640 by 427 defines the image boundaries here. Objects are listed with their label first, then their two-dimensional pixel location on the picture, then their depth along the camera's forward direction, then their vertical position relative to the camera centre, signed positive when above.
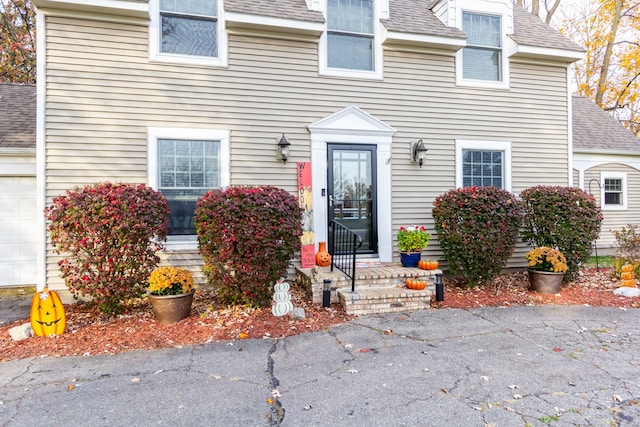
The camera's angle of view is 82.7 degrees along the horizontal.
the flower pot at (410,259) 5.69 -0.71
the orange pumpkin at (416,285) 5.06 -1.00
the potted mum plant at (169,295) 4.27 -0.95
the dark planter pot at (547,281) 5.56 -1.05
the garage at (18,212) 5.89 +0.07
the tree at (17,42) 11.95 +5.80
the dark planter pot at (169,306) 4.26 -1.08
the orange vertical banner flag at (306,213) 5.85 +0.02
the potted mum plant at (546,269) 5.55 -0.87
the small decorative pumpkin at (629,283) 5.84 -1.14
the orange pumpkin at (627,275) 5.94 -1.04
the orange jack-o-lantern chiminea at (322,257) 5.64 -0.67
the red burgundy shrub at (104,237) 4.16 -0.25
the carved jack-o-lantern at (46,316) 3.96 -1.09
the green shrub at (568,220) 5.82 -0.12
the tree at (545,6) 16.03 +9.58
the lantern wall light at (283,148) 5.77 +1.06
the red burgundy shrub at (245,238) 4.35 -0.29
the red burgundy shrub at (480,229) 5.51 -0.24
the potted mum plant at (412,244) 5.70 -0.48
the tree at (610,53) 14.59 +6.82
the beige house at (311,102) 5.27 +1.87
